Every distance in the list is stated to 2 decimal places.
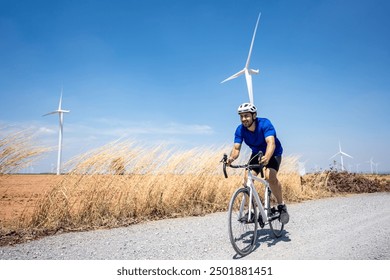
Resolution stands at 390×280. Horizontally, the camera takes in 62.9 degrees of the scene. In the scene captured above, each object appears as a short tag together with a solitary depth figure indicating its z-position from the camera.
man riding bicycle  4.79
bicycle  4.35
